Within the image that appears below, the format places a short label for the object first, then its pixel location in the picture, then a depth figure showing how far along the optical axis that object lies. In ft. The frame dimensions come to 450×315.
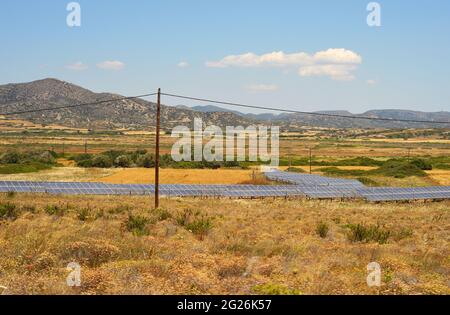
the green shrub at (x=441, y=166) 310.02
